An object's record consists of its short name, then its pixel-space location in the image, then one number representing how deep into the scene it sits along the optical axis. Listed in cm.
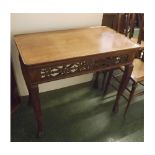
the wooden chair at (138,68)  161
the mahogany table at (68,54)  116
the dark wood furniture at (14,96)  169
